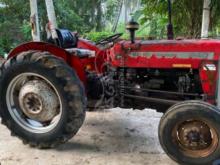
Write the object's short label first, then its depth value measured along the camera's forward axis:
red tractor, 2.35
